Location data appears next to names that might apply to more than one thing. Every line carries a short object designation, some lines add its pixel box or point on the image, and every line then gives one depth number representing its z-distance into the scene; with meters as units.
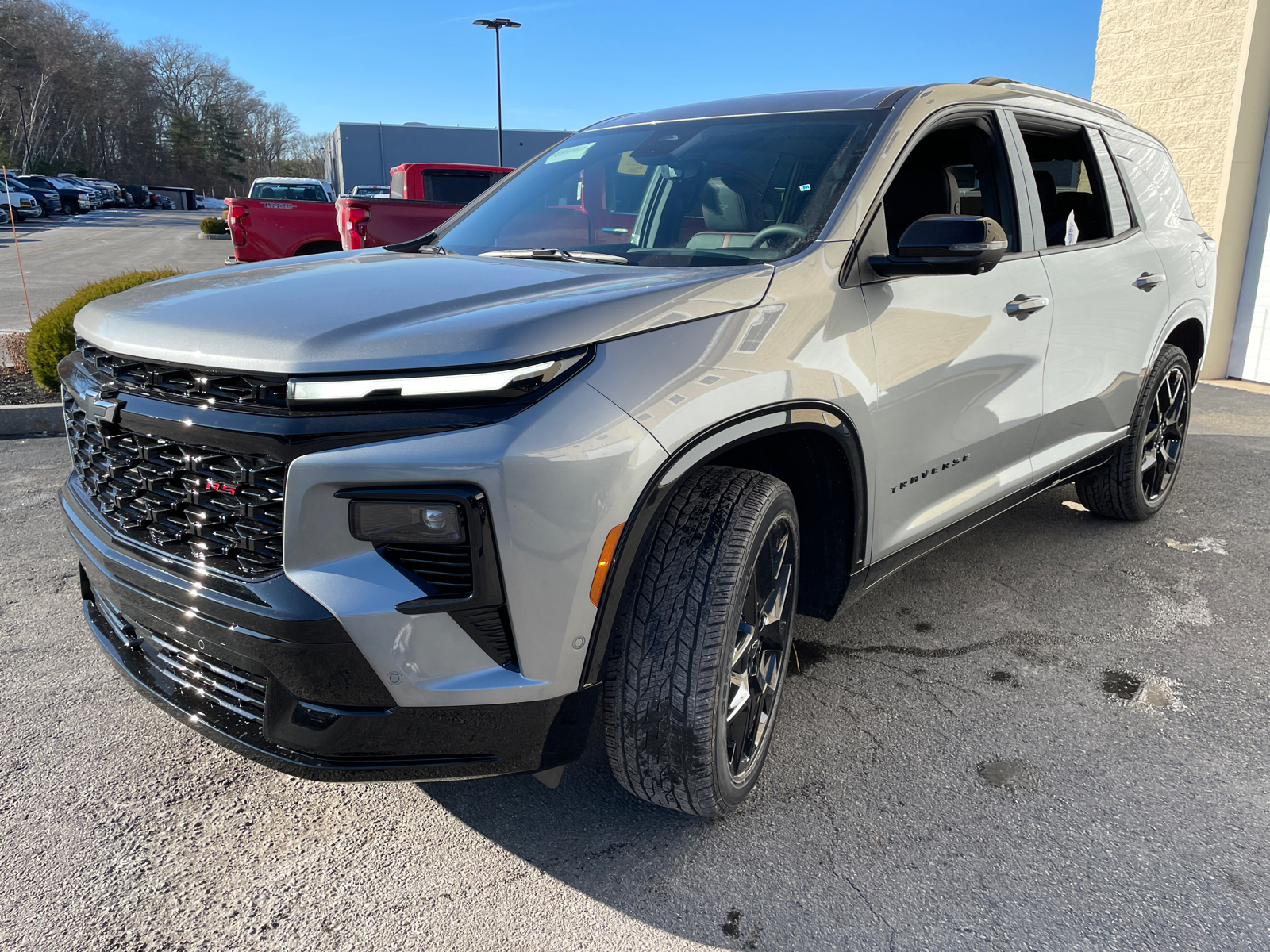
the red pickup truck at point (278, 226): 12.13
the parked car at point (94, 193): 53.19
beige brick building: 8.22
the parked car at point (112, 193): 58.81
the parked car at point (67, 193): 45.59
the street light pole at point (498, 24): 36.75
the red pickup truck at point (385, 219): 9.73
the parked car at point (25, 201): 37.97
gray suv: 1.66
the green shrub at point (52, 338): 6.39
